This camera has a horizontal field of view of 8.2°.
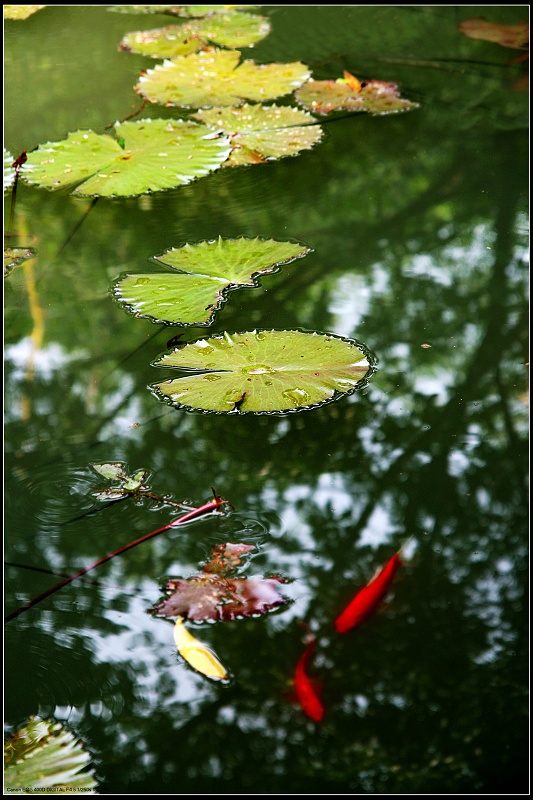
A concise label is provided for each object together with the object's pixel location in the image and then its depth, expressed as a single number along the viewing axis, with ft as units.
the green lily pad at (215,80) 12.16
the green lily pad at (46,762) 9.90
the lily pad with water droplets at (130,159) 11.53
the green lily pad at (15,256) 11.25
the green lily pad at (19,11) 13.24
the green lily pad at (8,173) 11.64
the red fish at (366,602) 10.13
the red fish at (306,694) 10.00
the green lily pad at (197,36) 12.68
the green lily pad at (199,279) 10.92
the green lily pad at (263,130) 11.74
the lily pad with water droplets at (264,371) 10.57
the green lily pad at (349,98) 12.05
